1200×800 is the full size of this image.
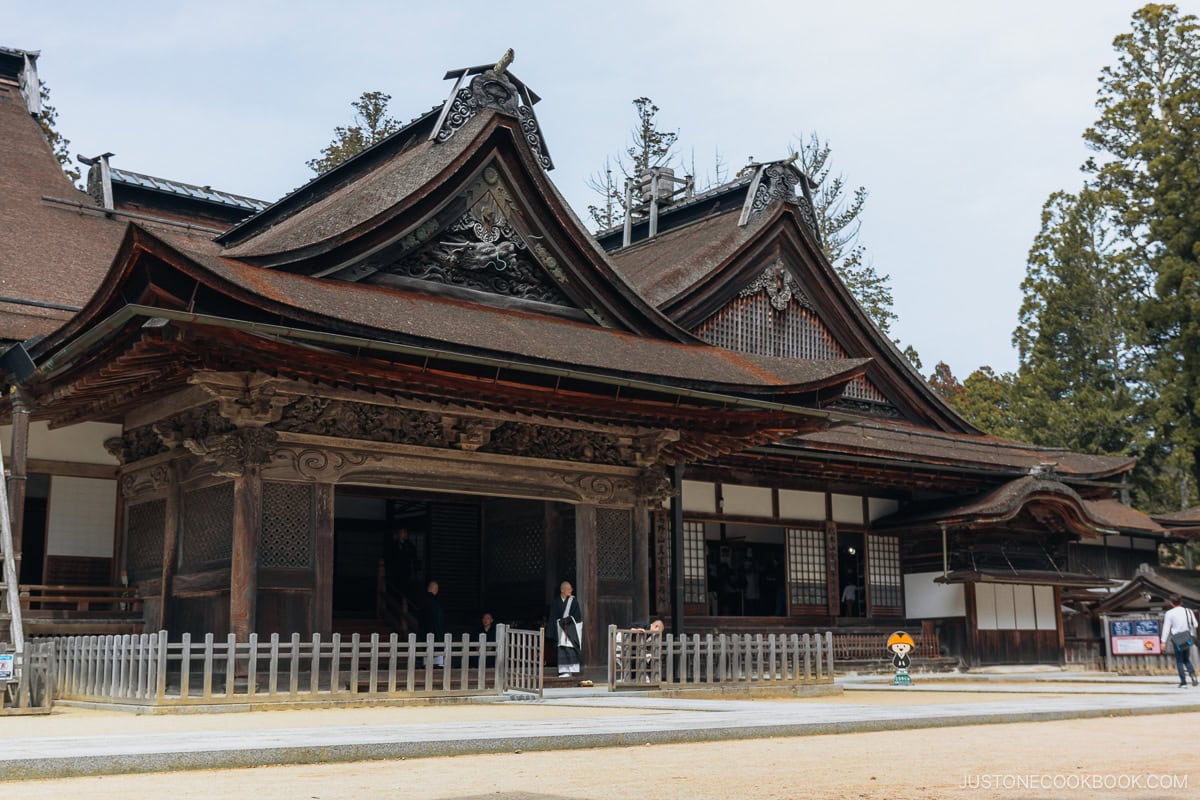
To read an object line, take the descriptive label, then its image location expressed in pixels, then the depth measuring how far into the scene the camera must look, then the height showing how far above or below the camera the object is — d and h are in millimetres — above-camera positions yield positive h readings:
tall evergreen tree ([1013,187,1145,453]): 37781 +8424
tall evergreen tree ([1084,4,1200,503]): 35469 +11837
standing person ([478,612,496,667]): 17766 -222
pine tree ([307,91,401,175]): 39469 +15070
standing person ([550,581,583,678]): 16594 -245
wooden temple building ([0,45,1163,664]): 14016 +2570
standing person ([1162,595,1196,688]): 19844 -435
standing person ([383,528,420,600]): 20062 +733
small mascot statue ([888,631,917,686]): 20547 -655
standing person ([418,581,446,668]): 16828 -27
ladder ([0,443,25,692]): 12570 +160
